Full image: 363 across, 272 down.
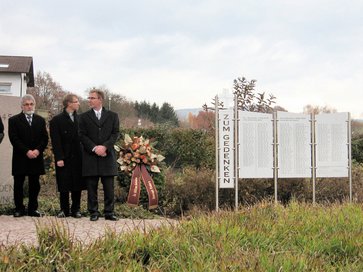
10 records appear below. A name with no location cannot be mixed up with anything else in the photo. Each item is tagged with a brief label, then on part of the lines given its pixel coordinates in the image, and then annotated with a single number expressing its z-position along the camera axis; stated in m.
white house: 41.09
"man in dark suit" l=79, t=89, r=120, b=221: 7.54
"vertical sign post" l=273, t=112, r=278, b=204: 9.31
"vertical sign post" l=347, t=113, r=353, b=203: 9.56
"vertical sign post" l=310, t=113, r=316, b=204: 9.48
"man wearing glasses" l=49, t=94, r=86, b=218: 7.79
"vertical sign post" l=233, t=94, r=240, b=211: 9.26
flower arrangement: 9.25
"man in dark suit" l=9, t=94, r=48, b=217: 7.80
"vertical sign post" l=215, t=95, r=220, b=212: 9.10
